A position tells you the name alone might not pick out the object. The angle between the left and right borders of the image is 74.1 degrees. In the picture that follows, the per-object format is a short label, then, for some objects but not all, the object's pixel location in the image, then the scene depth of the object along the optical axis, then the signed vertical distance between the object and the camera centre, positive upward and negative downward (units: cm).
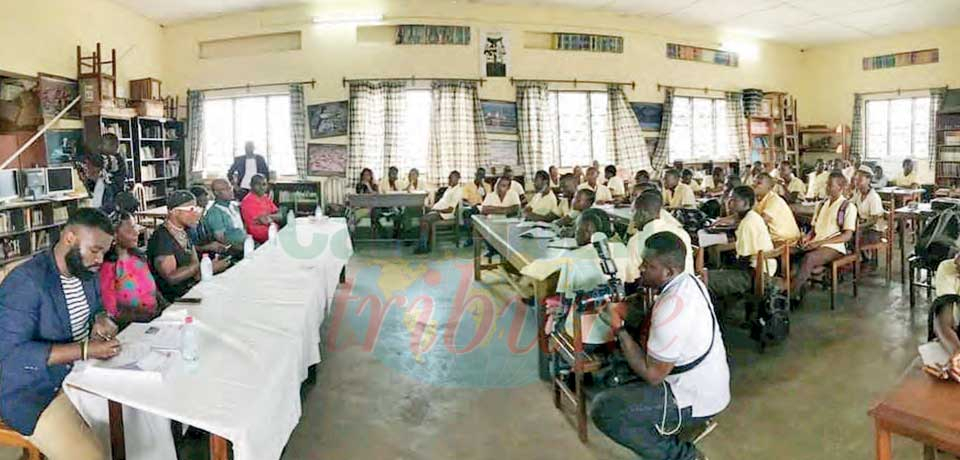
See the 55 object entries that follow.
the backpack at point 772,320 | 425 -93
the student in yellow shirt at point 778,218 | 515 -30
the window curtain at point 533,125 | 992 +92
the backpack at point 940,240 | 469 -45
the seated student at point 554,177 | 954 +9
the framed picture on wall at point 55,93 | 752 +115
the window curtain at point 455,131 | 963 +81
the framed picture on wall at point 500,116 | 984 +105
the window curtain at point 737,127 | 1204 +104
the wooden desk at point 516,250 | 368 -48
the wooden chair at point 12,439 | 220 -87
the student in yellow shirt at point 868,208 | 592 -28
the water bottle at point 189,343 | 224 -56
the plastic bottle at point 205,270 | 357 -47
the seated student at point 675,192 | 777 -12
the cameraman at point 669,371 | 233 -71
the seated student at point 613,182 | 925 +1
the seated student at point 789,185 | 877 -6
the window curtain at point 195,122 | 984 +100
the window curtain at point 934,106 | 1152 +134
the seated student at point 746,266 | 440 -62
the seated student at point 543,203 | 701 -22
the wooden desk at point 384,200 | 856 -20
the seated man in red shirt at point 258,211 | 582 -24
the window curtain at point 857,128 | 1260 +105
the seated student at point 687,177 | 858 +7
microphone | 324 -38
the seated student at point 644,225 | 379 -27
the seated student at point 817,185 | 910 -6
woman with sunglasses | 363 -38
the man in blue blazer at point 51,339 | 212 -52
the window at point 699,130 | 1148 +96
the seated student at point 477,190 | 915 -9
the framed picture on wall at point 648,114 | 1086 +118
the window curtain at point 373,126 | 941 +88
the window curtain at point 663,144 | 1102 +66
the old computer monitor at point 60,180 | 712 +9
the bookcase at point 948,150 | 1116 +52
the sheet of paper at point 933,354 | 207 -59
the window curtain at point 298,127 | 955 +88
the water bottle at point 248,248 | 433 -43
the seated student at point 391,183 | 933 +3
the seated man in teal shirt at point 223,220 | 521 -28
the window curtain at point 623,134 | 1059 +81
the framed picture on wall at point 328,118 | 954 +101
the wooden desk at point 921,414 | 162 -62
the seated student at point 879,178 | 1036 +4
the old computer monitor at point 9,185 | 654 +3
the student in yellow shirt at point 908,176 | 1010 +7
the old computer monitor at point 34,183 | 684 +5
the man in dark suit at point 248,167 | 923 +28
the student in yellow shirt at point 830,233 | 513 -43
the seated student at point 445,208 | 845 -33
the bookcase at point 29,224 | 657 -40
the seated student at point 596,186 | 833 -4
